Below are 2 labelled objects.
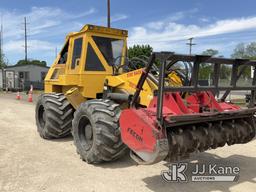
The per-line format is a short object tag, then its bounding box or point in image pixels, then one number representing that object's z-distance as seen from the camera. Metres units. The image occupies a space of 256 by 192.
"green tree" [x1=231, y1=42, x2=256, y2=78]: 38.88
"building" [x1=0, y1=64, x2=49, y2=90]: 22.05
